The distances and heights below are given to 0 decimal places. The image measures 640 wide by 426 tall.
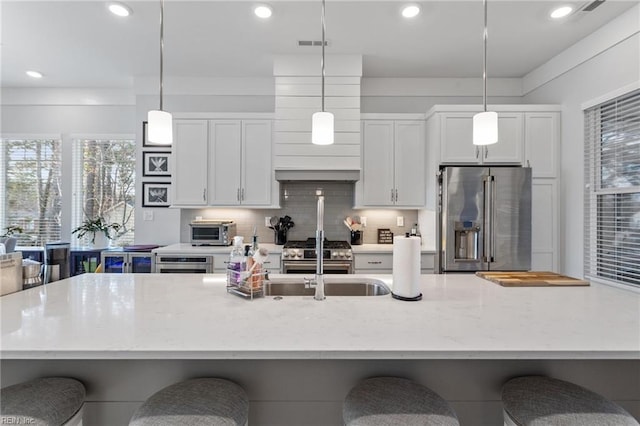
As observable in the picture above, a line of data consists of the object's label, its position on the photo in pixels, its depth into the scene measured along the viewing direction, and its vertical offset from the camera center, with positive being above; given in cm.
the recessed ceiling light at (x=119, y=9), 248 +163
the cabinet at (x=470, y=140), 325 +80
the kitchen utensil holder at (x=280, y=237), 379 -23
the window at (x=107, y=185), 424 +40
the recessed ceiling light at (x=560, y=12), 248 +164
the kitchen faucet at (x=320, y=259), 155 -21
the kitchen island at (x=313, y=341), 99 -40
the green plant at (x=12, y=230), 418 -21
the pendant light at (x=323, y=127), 164 +47
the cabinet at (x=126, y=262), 335 -48
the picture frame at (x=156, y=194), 391 +27
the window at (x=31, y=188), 427 +35
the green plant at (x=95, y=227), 400 -15
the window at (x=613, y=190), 254 +26
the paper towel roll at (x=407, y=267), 148 -23
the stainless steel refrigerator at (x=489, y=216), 306 +3
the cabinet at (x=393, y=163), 354 +61
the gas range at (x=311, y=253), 319 -36
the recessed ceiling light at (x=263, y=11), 249 +163
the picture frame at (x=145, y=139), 388 +93
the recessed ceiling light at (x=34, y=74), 372 +165
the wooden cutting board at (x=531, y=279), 175 -34
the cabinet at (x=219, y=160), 354 +62
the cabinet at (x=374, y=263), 328 -46
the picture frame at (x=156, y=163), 391 +64
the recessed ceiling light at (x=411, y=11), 248 +164
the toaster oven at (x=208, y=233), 353 -18
